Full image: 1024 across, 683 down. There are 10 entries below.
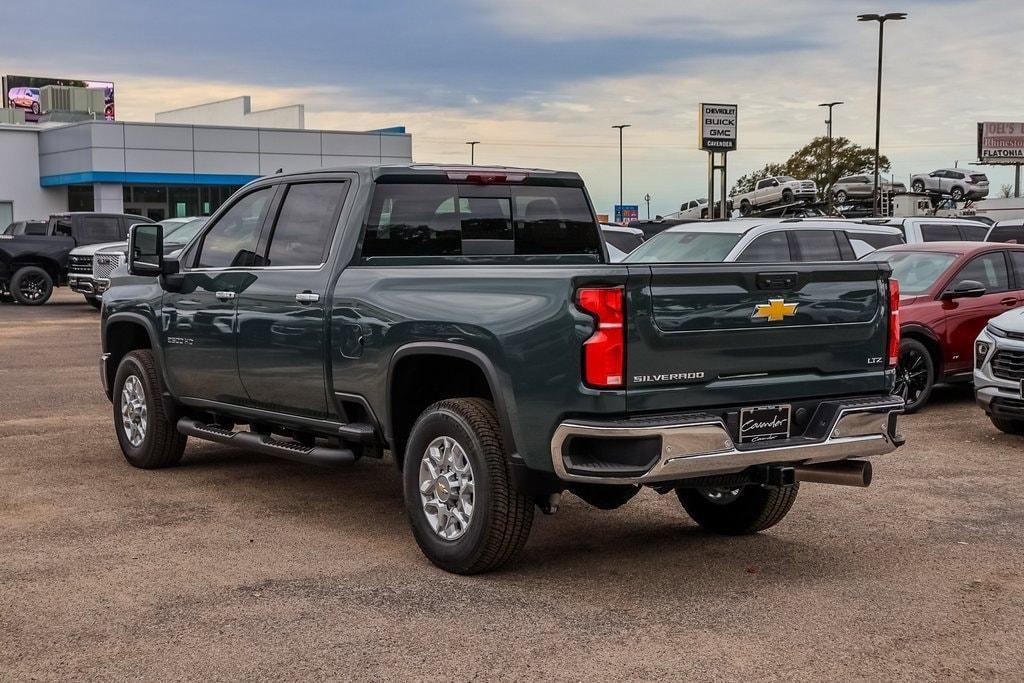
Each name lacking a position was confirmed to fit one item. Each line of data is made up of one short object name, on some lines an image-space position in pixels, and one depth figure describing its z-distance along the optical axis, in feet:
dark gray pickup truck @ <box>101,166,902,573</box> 17.99
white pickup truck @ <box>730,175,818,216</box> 173.88
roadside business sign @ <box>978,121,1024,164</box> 259.39
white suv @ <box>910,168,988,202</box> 188.96
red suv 39.14
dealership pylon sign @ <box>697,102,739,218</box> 141.18
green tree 252.13
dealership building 179.93
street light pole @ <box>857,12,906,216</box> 161.58
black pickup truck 88.33
